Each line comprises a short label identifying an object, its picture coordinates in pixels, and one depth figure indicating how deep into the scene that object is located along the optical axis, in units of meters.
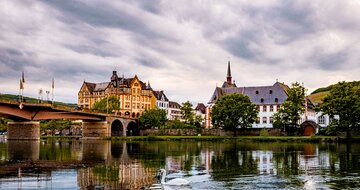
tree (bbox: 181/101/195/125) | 144.88
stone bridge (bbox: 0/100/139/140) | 84.62
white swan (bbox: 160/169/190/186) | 25.98
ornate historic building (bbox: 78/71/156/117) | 181.12
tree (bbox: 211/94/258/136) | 114.50
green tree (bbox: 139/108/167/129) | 142.25
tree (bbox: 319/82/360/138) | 89.12
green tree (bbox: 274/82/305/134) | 109.00
